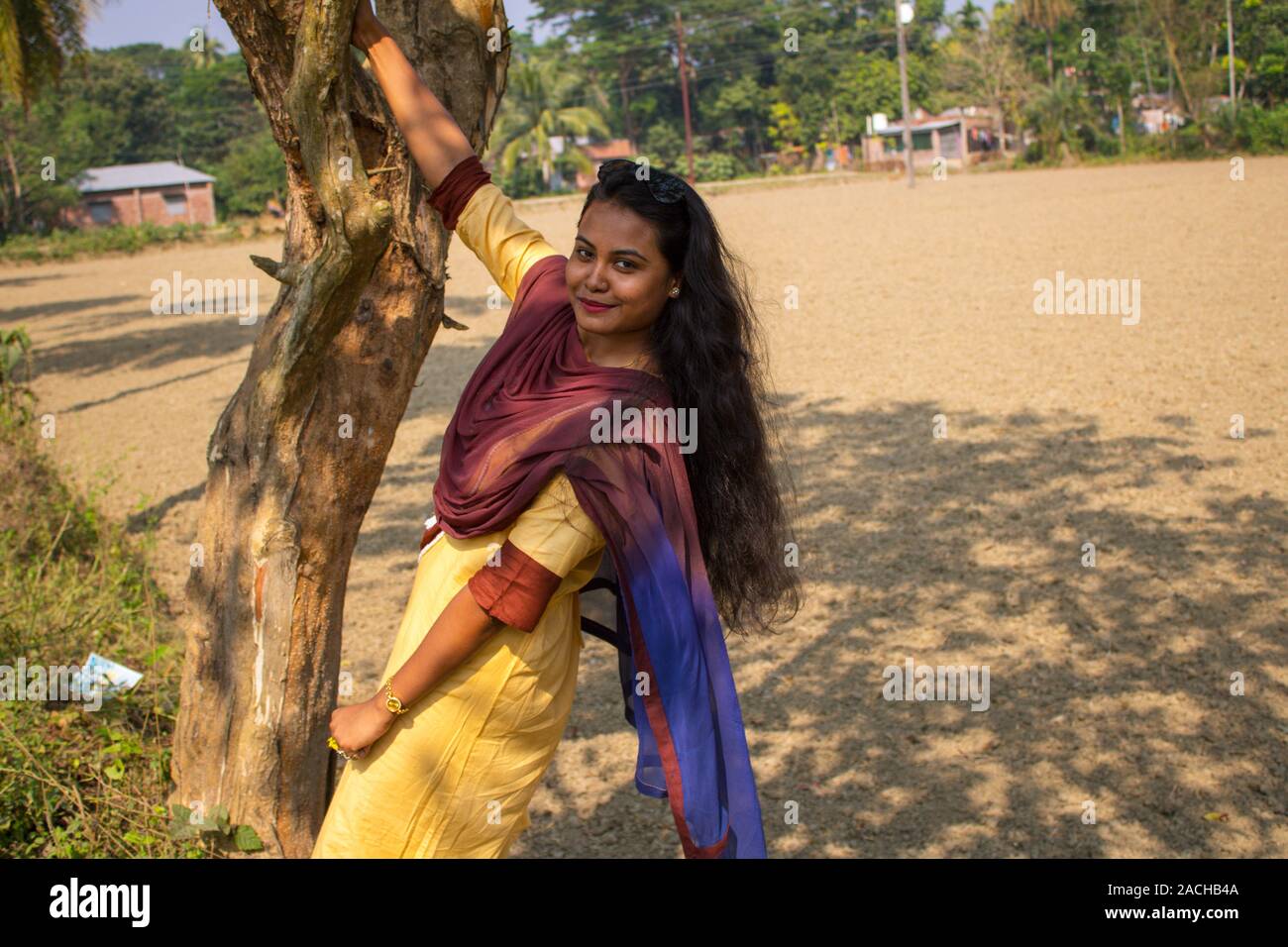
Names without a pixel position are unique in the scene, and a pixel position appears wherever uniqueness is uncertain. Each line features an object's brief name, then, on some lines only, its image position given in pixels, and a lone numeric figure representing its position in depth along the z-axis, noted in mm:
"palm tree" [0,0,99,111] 11164
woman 1889
